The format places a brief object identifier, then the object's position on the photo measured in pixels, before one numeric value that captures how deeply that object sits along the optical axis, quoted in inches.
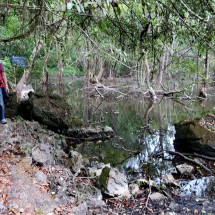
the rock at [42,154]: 213.2
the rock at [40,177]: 187.0
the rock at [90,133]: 373.7
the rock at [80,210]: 162.9
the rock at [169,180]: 233.9
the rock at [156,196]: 208.0
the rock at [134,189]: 217.8
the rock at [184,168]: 258.2
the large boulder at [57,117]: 365.4
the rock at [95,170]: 234.9
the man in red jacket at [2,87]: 240.5
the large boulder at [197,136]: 307.0
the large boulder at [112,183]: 210.4
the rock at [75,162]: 241.6
